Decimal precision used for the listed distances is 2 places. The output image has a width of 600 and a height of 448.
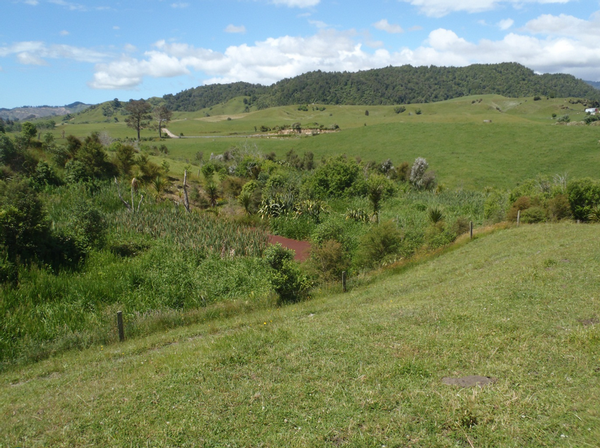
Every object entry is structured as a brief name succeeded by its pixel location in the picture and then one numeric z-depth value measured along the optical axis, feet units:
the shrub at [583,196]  72.02
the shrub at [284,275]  39.81
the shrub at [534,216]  69.31
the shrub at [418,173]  148.25
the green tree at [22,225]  43.73
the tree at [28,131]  89.76
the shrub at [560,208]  73.61
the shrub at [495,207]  83.33
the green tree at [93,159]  87.92
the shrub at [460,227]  71.97
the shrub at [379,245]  55.93
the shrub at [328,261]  46.68
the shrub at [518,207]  73.72
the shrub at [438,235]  64.20
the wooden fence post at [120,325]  30.53
